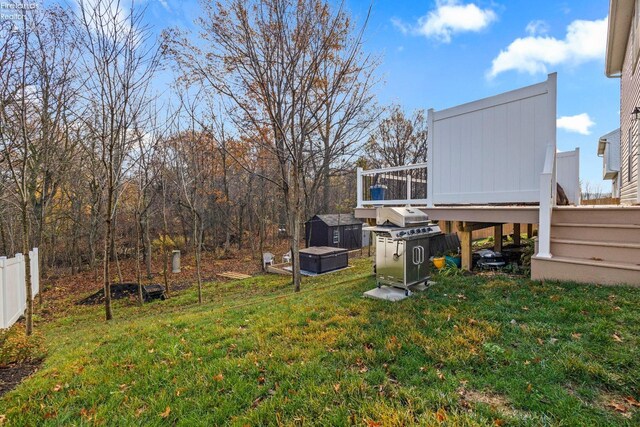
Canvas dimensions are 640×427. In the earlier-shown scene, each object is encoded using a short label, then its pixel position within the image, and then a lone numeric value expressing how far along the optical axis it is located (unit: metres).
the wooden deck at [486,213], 4.59
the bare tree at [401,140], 19.03
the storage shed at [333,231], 15.17
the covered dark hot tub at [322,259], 10.09
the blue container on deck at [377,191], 6.68
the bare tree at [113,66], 5.42
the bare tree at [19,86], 4.84
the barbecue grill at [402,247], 4.27
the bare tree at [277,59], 5.87
